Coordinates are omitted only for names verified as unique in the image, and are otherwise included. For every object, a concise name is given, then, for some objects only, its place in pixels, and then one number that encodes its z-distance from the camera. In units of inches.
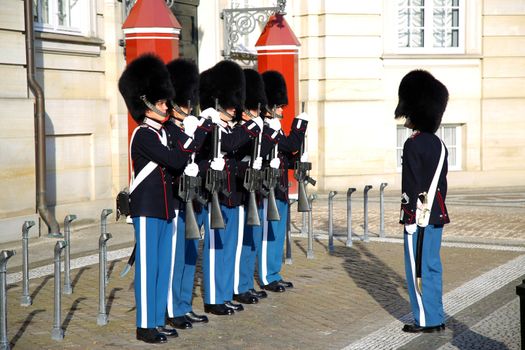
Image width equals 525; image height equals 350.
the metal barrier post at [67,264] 625.0
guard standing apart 527.9
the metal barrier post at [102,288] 545.3
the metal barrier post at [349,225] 827.4
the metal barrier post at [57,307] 509.4
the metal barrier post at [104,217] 599.9
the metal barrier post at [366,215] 852.9
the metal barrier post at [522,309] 365.0
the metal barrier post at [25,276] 596.3
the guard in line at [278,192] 648.5
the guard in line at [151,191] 503.6
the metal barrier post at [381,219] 883.7
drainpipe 866.0
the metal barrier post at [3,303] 469.1
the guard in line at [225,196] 572.6
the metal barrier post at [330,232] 806.7
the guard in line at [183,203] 522.9
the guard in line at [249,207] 595.2
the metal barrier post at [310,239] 766.5
